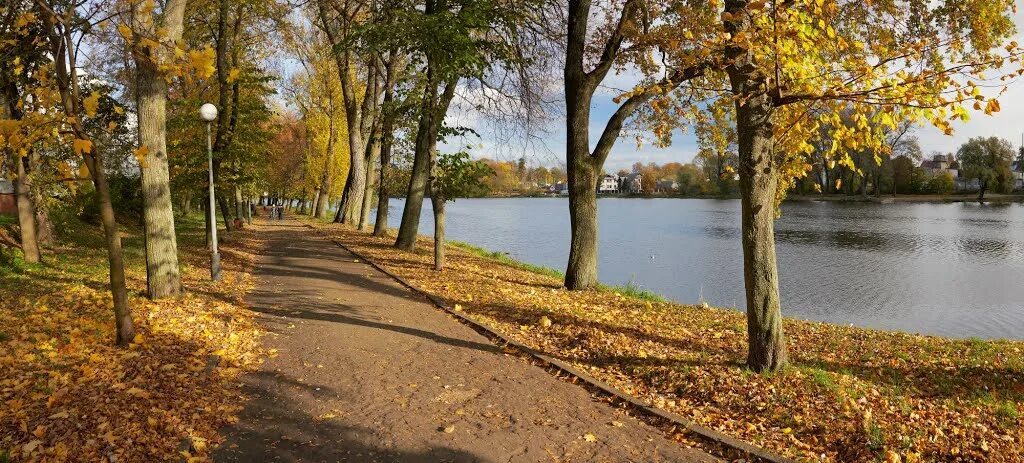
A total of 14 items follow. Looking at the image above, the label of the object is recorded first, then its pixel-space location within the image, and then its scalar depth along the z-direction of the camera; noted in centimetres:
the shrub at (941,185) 8181
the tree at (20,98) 912
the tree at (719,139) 1123
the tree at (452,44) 1154
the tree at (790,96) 502
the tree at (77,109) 553
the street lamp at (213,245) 1099
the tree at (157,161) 828
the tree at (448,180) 1339
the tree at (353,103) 1919
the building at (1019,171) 8531
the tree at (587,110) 1130
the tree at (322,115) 2711
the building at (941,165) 10081
